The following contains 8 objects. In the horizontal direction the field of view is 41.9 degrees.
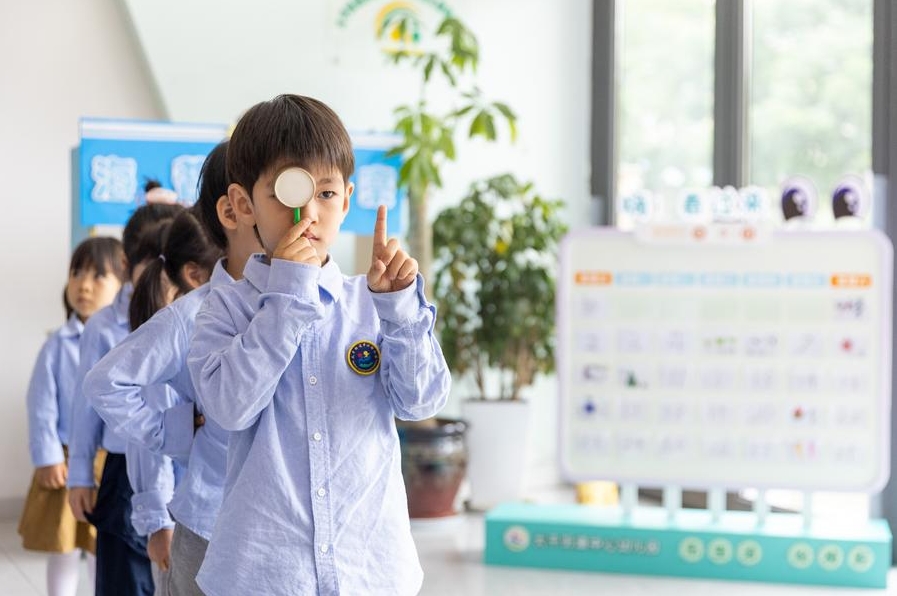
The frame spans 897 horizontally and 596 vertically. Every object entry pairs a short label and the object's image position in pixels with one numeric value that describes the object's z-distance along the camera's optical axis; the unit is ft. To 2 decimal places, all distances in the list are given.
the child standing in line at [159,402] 6.15
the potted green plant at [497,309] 16.16
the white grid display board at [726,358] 12.37
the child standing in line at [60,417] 9.87
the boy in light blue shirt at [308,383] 4.33
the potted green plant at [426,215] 15.11
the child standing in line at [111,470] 7.20
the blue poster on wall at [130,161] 13.48
